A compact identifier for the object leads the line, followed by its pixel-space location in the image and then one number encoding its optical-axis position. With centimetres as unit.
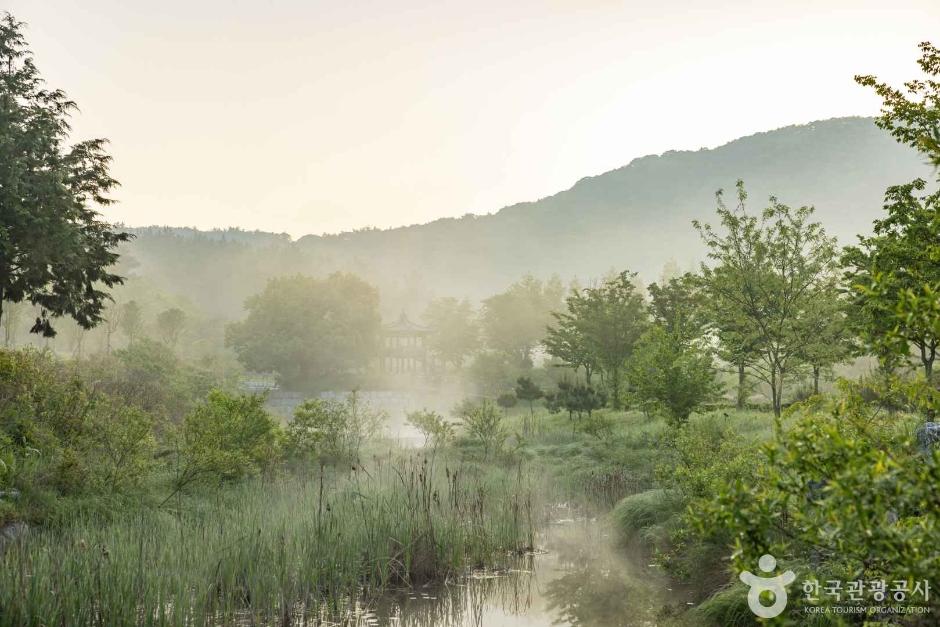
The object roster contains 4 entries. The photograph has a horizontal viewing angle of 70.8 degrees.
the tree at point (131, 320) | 4572
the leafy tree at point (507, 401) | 3241
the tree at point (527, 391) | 2947
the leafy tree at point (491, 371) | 4702
